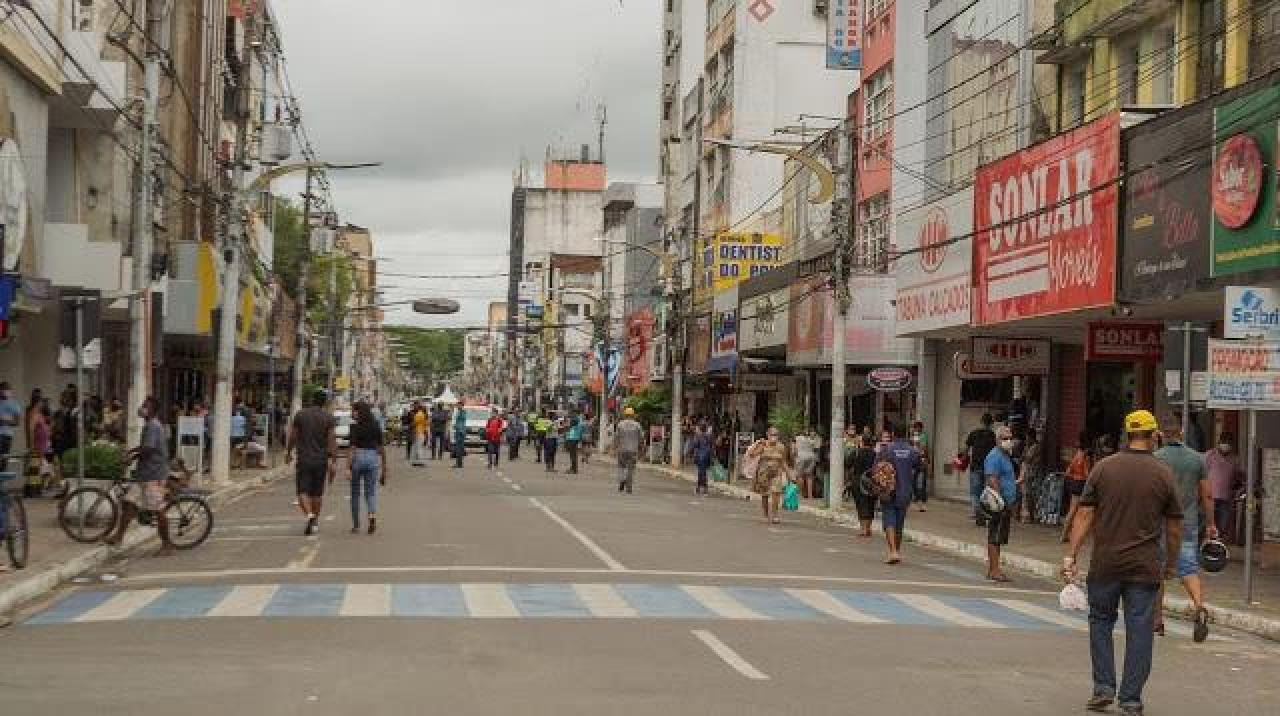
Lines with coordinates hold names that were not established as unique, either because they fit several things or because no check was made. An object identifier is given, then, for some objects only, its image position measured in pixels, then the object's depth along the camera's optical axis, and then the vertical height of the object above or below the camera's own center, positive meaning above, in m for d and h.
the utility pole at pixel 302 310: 61.24 +2.86
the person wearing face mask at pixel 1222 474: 23.88 -0.89
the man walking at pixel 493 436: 49.06 -1.38
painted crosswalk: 14.23 -1.94
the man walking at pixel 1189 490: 15.58 -0.76
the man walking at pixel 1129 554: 10.23 -0.90
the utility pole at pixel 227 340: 36.06 +0.90
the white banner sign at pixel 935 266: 32.62 +2.84
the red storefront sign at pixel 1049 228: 25.84 +3.01
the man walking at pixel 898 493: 22.39 -1.23
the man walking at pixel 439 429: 54.72 -1.36
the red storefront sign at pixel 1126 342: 27.36 +1.09
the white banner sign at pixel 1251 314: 17.83 +1.05
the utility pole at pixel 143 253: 27.66 +2.09
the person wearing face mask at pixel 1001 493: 20.36 -1.07
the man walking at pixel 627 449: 37.91 -1.26
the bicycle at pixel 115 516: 20.88 -1.73
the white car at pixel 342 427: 61.53 -1.62
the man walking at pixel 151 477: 20.81 -1.25
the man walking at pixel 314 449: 22.59 -0.89
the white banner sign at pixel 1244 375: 17.52 +0.40
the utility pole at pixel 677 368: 58.04 +0.92
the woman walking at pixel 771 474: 29.78 -1.36
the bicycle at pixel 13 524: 16.88 -1.53
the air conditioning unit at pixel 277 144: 63.62 +9.24
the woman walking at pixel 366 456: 22.92 -0.98
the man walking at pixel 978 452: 30.75 -0.88
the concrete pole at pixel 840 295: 34.06 +2.16
